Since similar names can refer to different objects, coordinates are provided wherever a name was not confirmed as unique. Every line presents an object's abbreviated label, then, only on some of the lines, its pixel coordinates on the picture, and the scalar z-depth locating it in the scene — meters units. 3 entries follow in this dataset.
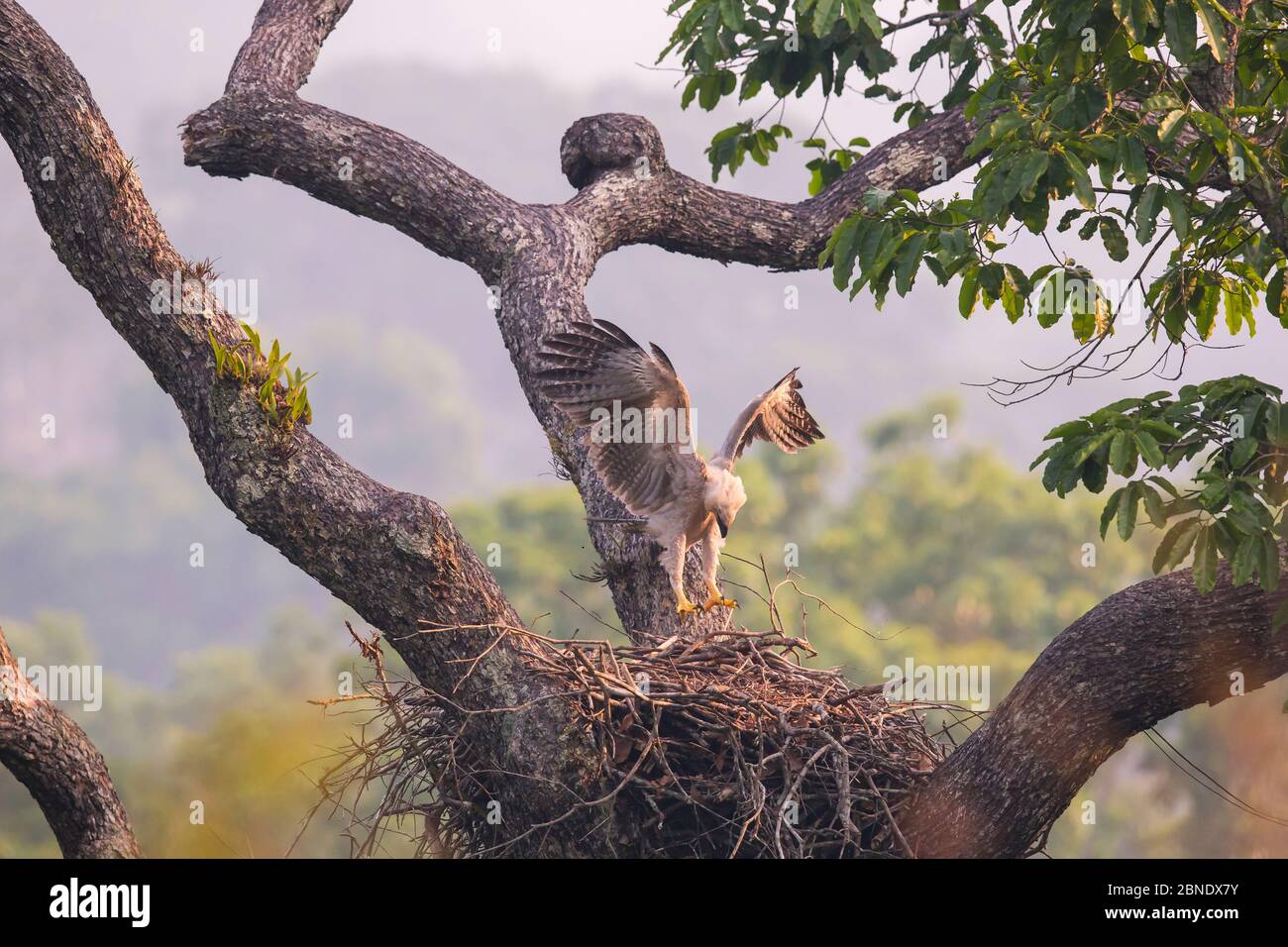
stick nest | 9.57
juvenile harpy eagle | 10.42
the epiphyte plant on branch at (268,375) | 9.06
